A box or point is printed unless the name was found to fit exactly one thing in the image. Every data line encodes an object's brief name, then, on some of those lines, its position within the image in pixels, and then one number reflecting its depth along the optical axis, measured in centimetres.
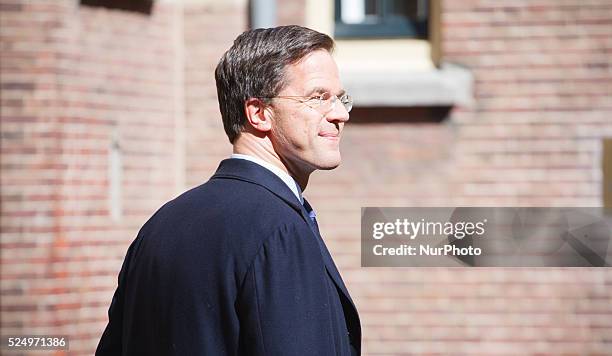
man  387
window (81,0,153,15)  1113
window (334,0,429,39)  1220
